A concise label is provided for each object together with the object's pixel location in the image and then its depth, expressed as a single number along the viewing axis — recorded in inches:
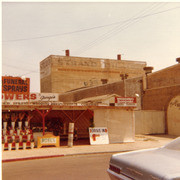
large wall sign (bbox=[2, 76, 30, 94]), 647.1
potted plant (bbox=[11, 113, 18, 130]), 709.3
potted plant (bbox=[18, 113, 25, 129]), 715.7
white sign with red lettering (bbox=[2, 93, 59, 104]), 606.2
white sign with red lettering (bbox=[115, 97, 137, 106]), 681.6
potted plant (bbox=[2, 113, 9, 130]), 716.8
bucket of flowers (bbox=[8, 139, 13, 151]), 575.0
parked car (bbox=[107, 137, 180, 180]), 144.0
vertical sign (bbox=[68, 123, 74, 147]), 614.3
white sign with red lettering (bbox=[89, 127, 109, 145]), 664.4
